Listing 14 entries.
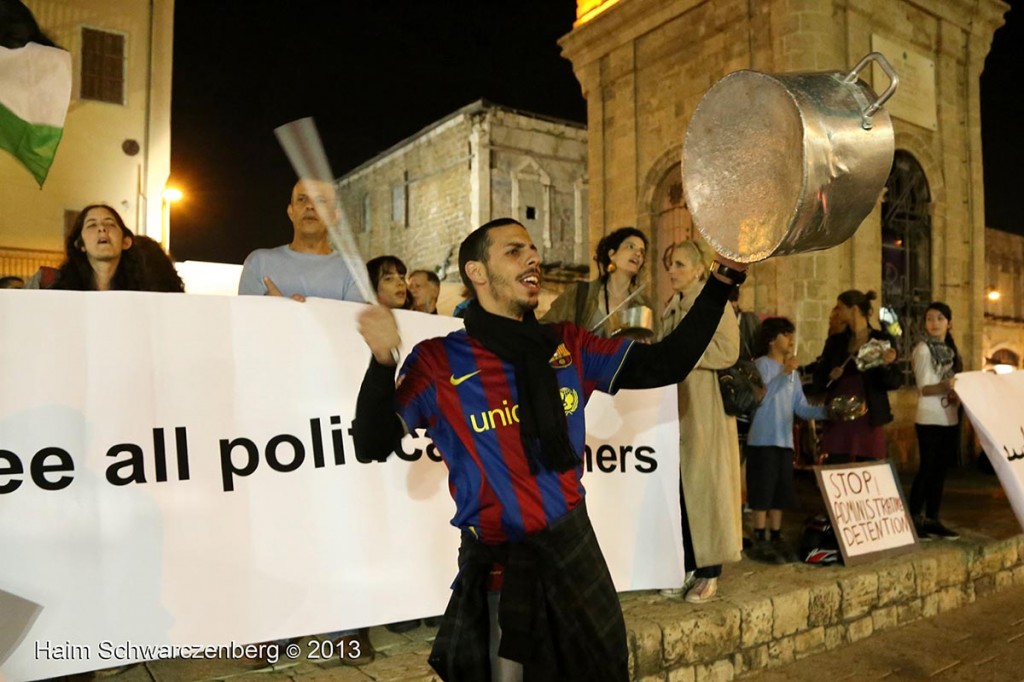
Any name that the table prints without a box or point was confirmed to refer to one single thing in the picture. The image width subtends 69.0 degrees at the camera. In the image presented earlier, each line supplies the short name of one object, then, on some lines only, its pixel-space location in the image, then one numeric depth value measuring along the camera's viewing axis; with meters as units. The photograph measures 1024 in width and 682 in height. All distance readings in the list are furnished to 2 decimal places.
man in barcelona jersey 2.00
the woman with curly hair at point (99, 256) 3.43
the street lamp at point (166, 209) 15.66
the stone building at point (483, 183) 28.28
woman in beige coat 4.03
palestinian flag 5.32
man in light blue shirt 3.72
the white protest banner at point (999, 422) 5.44
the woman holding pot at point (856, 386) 5.53
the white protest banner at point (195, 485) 2.79
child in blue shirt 5.29
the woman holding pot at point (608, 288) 4.16
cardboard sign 4.89
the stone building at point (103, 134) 13.61
